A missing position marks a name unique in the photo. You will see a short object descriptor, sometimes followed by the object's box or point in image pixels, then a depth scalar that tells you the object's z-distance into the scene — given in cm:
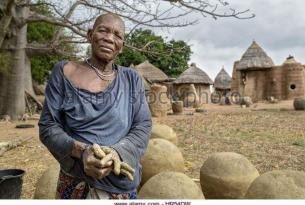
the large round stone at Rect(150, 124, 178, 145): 482
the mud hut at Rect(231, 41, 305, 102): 1677
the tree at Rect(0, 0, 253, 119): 718
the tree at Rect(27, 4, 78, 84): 1191
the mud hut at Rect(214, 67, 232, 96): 2316
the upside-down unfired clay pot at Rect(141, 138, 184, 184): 336
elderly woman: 126
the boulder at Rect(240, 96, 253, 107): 1479
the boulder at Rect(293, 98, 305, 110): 1201
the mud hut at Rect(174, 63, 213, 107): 1891
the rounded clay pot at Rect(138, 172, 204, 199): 236
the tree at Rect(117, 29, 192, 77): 688
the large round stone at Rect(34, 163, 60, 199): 281
